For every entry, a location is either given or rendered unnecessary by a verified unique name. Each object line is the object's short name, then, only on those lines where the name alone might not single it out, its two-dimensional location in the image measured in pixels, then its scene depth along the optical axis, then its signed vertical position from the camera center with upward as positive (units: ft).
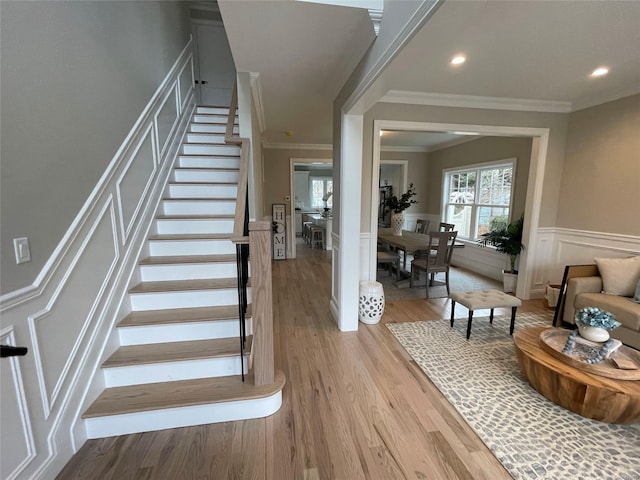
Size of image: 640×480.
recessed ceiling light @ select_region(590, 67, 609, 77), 8.20 +3.84
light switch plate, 4.17 -0.78
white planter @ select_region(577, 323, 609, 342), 6.09 -2.95
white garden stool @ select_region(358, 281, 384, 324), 10.16 -3.78
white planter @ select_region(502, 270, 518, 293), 13.37 -3.98
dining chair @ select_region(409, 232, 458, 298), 12.49 -2.71
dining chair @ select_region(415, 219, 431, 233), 20.12 -1.95
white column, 8.98 -0.75
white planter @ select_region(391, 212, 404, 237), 16.95 -1.47
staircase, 5.66 -3.47
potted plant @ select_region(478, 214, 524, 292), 13.14 -2.13
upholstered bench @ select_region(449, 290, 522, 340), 9.01 -3.36
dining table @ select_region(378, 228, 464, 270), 13.25 -2.17
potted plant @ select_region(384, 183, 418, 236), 17.01 -0.69
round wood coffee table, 5.32 -3.85
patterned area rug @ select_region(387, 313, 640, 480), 4.89 -4.63
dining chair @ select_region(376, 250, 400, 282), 14.92 -3.16
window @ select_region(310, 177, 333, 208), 37.31 +1.32
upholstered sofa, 7.86 -3.00
